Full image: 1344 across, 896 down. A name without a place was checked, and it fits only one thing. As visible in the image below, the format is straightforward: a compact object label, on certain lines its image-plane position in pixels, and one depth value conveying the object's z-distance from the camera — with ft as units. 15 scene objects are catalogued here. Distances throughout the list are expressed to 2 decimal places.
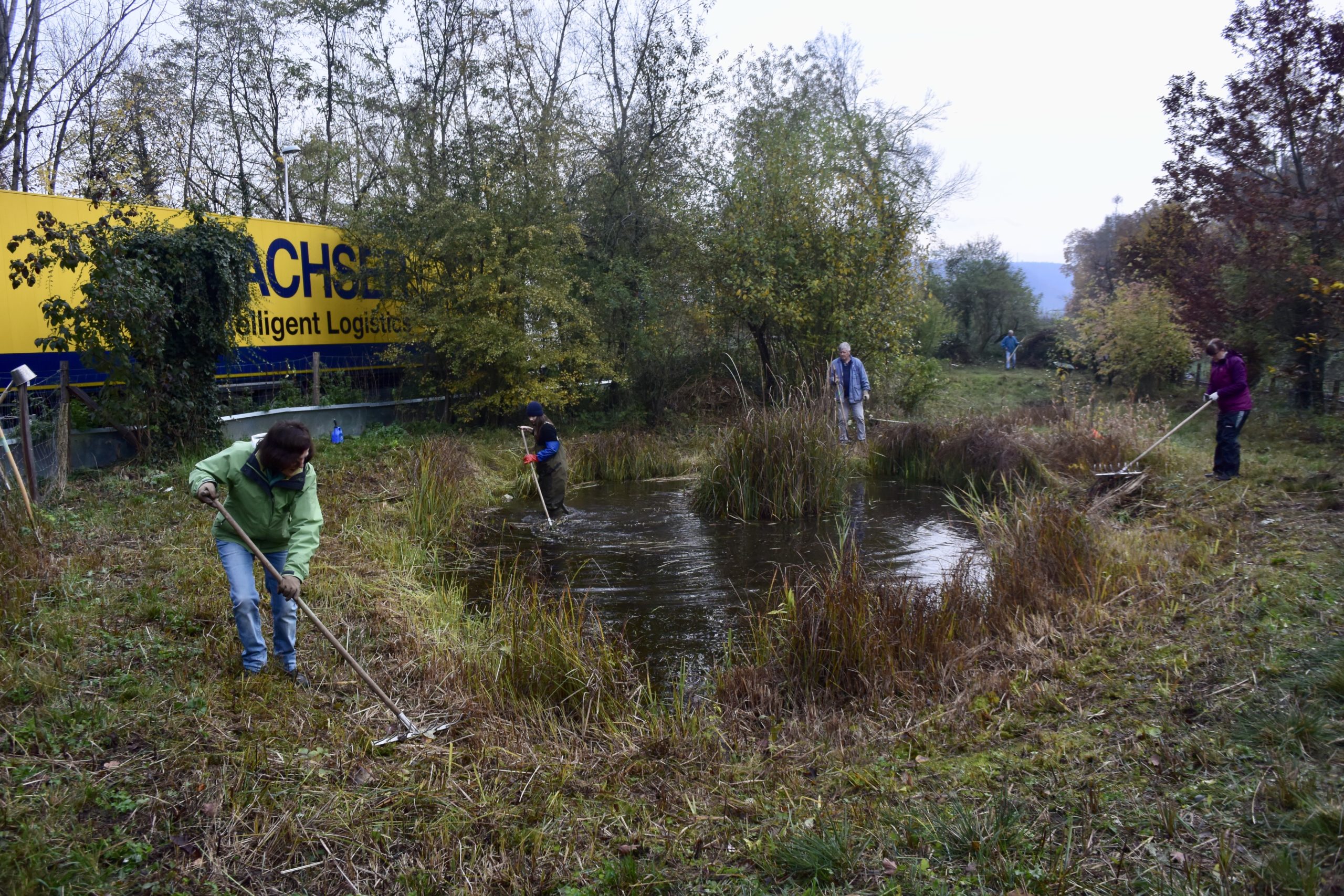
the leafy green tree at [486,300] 46.65
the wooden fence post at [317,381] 45.68
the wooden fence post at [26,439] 26.78
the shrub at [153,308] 31.30
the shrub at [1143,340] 60.03
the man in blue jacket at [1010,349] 90.65
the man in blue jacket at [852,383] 45.11
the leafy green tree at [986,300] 102.53
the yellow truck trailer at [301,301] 41.66
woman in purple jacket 31.22
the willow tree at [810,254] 51.44
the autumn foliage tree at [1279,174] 38.96
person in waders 33.91
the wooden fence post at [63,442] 28.94
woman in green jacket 15.02
